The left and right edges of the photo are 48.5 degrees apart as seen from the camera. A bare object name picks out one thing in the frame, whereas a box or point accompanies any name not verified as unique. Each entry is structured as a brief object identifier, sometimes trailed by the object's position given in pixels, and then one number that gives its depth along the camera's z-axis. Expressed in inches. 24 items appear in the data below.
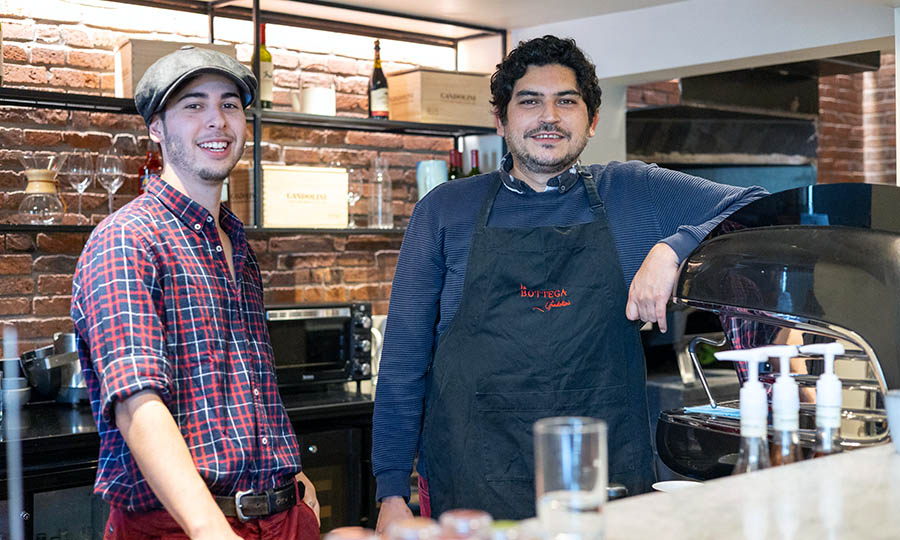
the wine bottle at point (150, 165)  142.3
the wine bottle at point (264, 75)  151.6
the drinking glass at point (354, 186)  168.7
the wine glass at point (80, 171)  137.9
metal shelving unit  135.7
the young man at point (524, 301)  83.0
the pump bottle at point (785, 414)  49.2
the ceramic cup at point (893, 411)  54.5
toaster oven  143.7
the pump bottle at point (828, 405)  51.1
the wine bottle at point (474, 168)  177.9
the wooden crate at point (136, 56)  135.6
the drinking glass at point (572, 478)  36.5
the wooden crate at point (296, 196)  152.3
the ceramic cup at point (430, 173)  173.5
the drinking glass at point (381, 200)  170.2
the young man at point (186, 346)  63.3
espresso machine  59.1
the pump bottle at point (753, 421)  47.8
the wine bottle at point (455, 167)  176.7
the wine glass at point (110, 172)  140.2
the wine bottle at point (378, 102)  165.3
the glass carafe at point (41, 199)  134.5
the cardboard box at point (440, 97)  166.1
